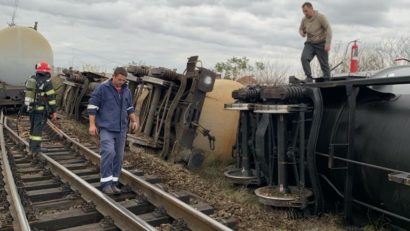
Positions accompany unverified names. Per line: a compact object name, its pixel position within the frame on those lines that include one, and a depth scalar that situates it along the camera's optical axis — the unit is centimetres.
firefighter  888
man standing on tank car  838
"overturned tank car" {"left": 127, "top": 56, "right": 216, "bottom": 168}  874
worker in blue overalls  588
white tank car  1731
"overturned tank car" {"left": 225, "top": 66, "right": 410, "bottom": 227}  476
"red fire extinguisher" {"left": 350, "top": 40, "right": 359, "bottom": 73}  866
